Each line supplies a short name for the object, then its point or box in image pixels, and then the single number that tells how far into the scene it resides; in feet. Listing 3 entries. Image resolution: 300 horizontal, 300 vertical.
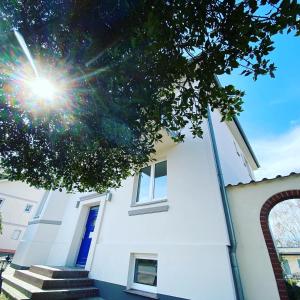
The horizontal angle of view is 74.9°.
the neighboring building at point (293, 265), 72.11
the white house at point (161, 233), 14.79
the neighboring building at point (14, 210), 67.97
